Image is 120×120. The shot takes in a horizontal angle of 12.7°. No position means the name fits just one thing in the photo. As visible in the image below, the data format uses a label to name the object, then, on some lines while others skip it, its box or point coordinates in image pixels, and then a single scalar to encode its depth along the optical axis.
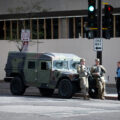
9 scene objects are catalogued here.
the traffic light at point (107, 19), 24.44
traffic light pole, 24.42
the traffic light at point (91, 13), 24.47
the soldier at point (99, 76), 22.80
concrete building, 33.66
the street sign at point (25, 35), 29.02
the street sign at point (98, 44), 24.78
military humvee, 22.81
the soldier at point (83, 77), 22.25
